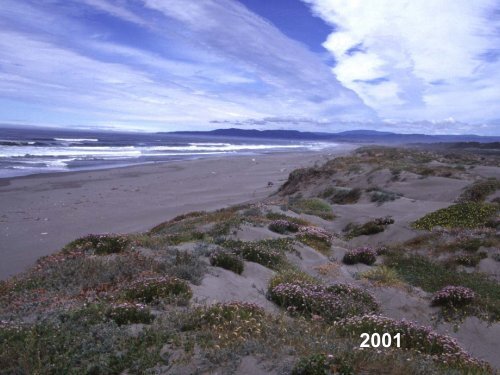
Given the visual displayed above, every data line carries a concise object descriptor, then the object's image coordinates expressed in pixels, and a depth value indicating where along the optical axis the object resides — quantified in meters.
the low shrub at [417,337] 5.31
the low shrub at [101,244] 9.74
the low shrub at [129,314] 5.62
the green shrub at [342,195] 22.51
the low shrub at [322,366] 4.12
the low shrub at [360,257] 11.34
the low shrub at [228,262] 8.98
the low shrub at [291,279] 8.05
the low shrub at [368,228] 15.24
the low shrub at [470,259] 11.43
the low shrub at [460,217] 15.01
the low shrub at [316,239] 12.40
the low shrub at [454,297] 8.25
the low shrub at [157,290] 6.52
